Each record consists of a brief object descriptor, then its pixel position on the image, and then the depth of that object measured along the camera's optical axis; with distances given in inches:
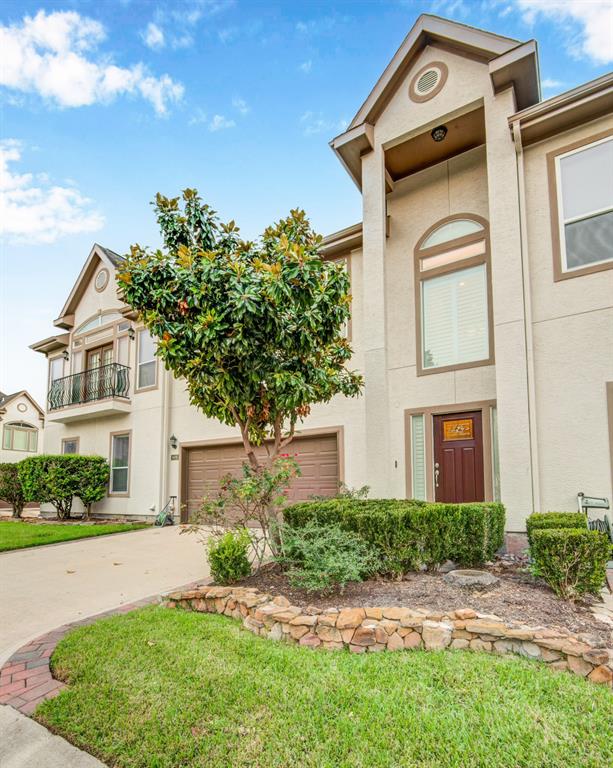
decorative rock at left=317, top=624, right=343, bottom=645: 144.4
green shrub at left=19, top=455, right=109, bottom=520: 536.4
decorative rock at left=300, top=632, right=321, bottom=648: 144.4
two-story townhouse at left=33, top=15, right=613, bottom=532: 281.7
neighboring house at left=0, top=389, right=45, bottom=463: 1130.7
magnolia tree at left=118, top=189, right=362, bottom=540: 209.9
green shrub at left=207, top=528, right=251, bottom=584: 202.2
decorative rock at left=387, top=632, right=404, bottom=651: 140.1
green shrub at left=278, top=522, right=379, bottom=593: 173.9
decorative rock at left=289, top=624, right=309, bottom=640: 148.3
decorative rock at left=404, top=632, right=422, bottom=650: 140.4
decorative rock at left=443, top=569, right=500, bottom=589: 188.4
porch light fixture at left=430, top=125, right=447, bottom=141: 348.5
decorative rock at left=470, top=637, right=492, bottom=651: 135.8
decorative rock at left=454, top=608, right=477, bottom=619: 144.1
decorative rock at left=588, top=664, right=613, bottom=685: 116.0
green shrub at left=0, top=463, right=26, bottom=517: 613.0
